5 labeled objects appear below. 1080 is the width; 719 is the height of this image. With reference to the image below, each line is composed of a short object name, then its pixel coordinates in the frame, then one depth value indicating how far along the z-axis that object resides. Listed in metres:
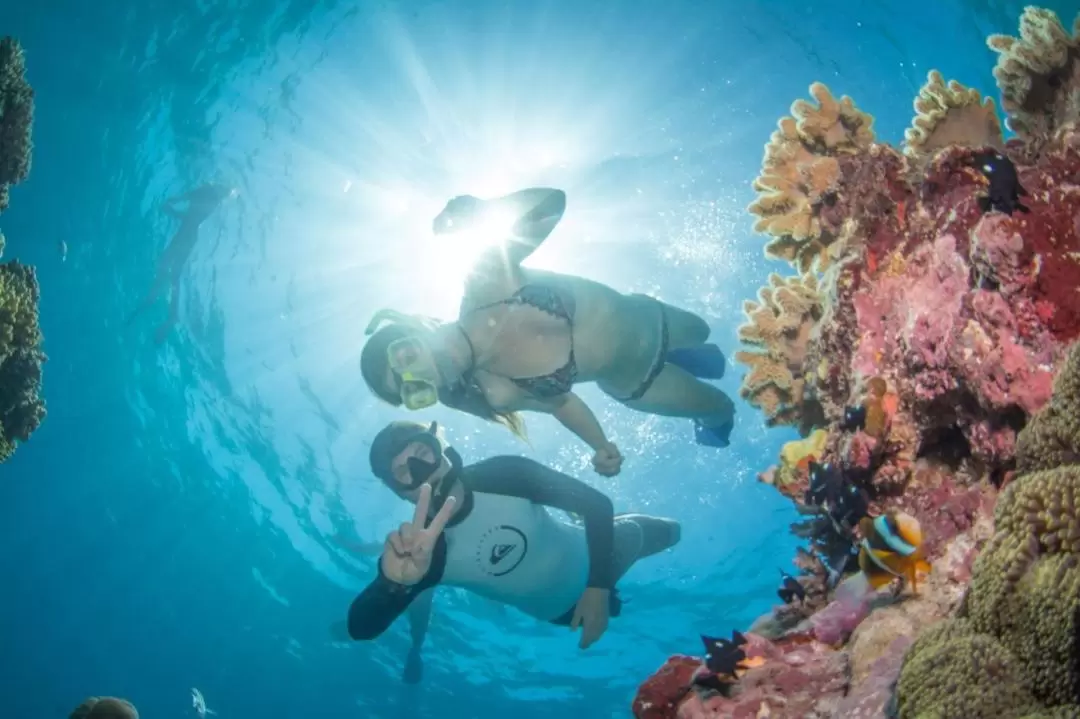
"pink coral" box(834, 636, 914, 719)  1.94
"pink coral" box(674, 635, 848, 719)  2.38
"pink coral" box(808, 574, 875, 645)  2.61
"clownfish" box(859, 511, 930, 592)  2.12
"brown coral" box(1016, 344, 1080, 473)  1.78
